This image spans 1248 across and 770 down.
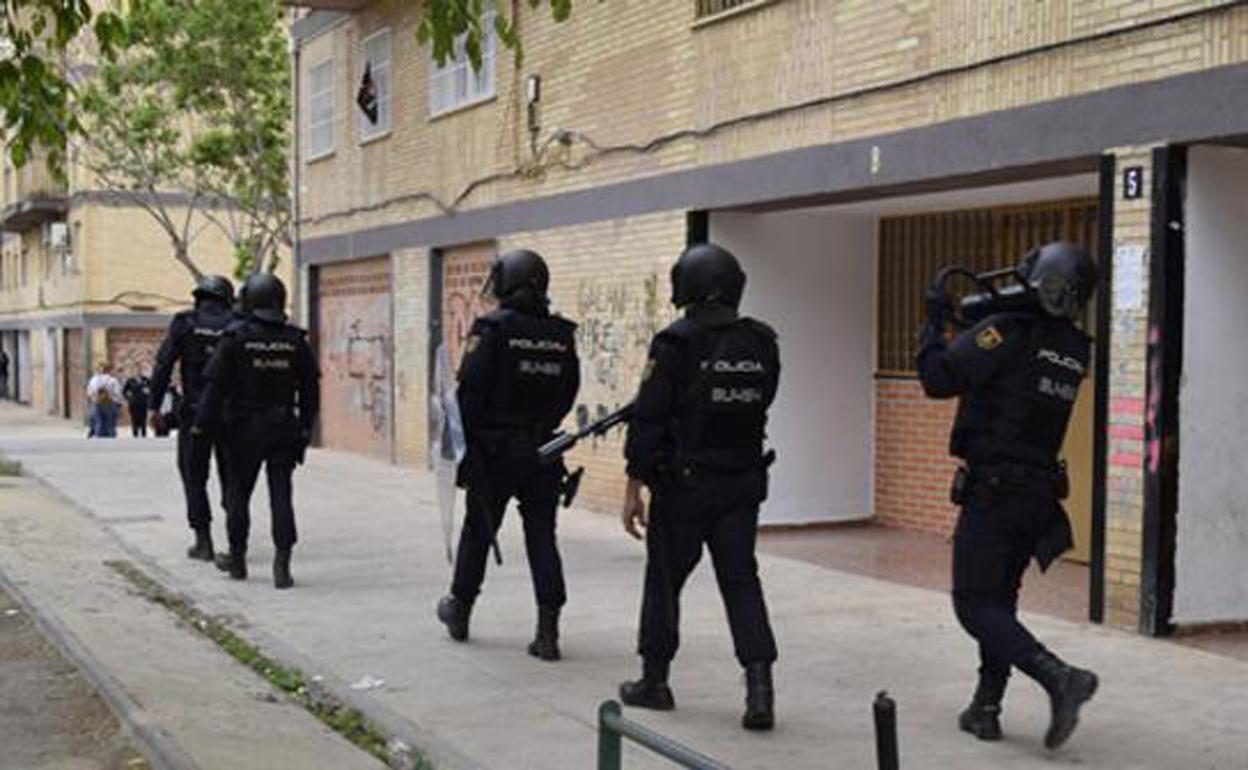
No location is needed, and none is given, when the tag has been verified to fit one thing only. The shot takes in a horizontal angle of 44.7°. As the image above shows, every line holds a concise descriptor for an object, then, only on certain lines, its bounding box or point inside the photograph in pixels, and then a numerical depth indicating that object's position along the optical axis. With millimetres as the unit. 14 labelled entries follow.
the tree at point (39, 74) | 6746
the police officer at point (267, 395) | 8945
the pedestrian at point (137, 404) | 28422
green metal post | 3230
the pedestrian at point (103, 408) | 27375
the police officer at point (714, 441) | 5770
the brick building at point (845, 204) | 7477
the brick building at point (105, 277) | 34781
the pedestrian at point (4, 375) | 47031
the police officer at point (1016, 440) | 5371
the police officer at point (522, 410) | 6961
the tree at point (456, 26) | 5961
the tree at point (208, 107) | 23484
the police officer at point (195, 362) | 9820
